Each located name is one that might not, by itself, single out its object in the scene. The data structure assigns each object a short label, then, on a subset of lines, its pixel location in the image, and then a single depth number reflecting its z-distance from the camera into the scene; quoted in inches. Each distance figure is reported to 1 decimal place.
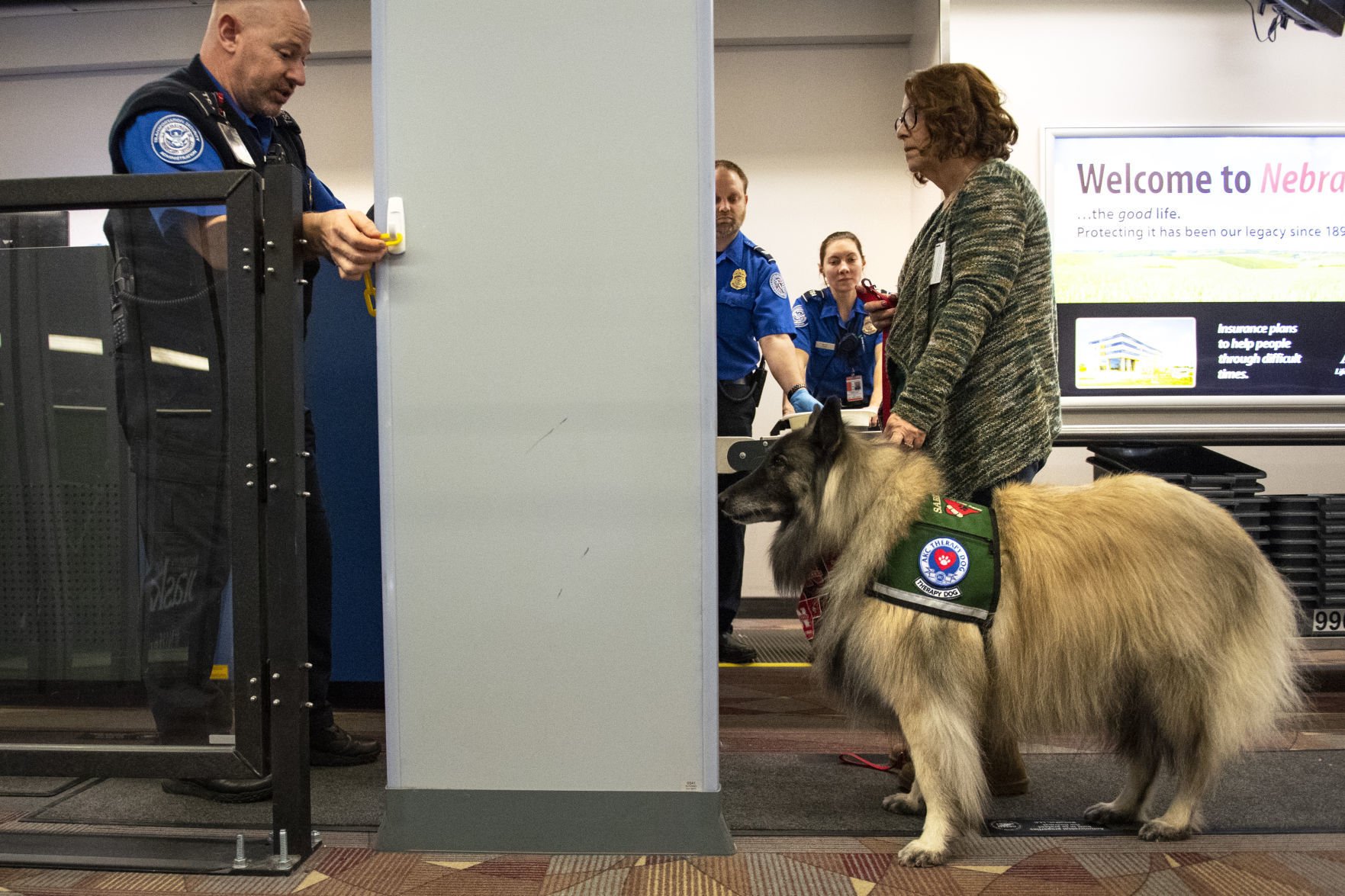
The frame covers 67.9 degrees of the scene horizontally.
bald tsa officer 83.0
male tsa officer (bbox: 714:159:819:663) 158.9
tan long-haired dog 83.0
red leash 104.6
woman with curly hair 90.2
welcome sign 164.6
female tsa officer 184.7
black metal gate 78.9
